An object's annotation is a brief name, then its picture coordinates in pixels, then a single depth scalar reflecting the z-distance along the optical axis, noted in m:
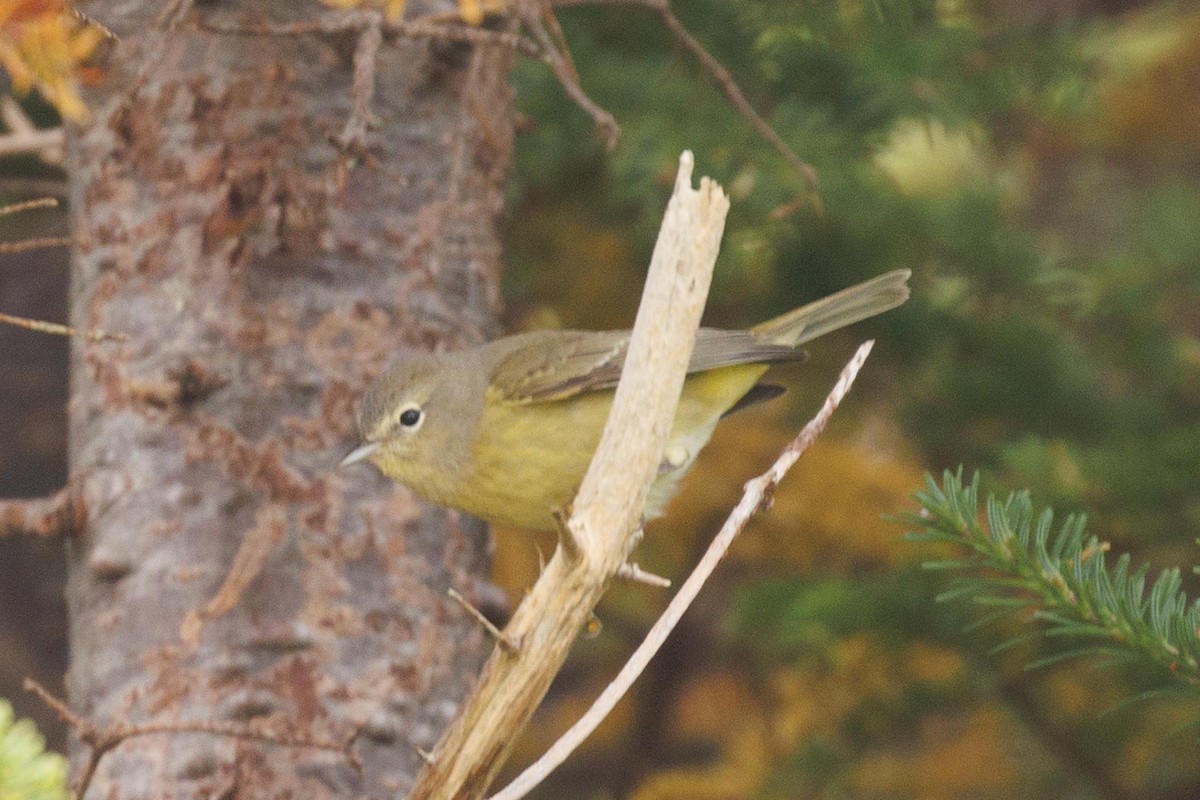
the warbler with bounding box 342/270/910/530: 7.51
